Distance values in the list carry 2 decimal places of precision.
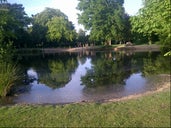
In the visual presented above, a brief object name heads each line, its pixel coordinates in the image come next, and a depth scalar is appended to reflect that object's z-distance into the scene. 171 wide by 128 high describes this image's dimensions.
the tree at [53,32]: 30.72
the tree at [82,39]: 36.00
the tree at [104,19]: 31.64
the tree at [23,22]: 28.70
